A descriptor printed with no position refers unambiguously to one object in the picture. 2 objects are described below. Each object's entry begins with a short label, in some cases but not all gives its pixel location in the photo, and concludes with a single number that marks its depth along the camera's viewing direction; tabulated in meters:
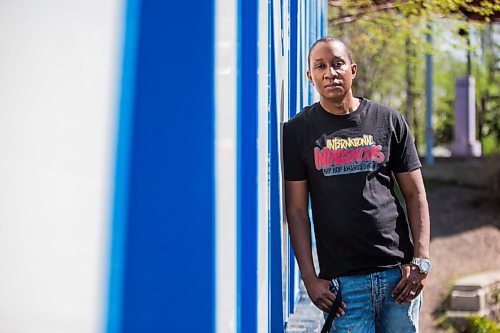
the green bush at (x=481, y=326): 10.77
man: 2.85
